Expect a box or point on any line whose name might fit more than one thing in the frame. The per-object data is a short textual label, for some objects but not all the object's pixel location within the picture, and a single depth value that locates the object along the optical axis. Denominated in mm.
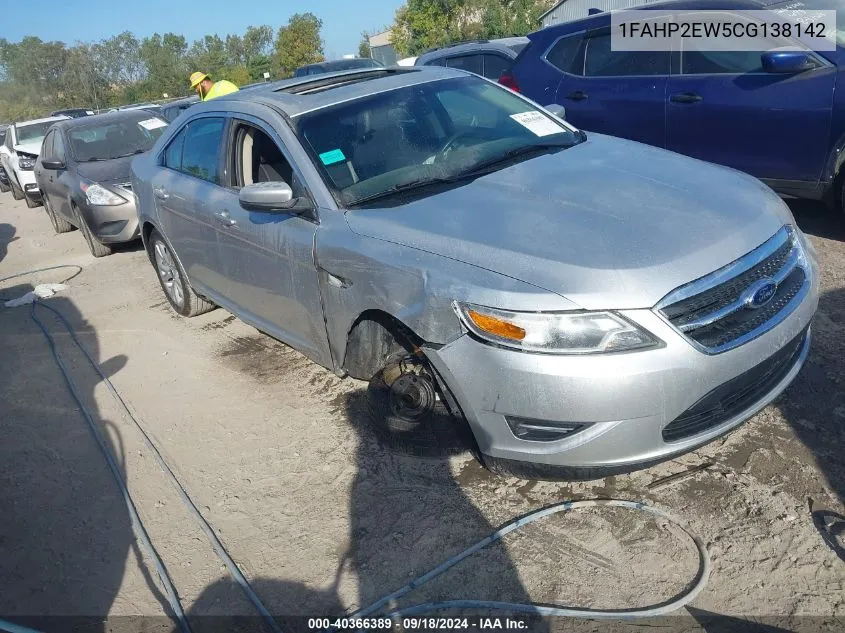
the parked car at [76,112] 22750
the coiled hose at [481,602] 2393
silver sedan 2480
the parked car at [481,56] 9641
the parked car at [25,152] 13344
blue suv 4906
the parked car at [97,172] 8039
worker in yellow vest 9391
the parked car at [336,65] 15828
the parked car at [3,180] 16594
